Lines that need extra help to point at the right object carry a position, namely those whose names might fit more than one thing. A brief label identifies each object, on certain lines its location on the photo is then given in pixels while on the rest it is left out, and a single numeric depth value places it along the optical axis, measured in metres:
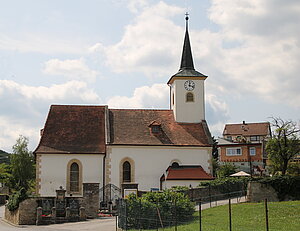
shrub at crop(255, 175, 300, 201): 32.12
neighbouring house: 72.00
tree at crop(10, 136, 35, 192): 70.32
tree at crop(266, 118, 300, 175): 44.38
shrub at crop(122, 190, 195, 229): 23.18
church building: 40.47
